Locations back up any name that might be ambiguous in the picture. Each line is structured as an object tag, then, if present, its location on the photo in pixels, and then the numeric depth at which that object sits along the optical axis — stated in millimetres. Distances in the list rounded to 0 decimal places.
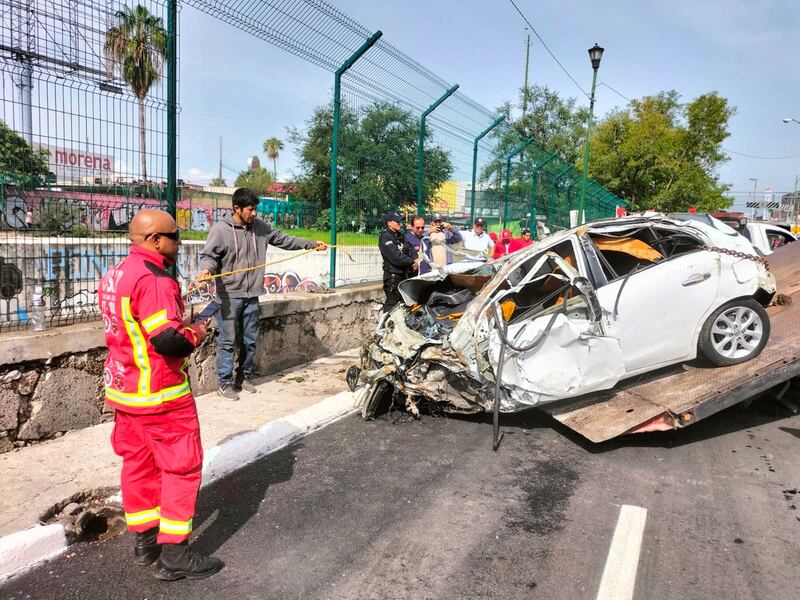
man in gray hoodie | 5531
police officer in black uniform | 7455
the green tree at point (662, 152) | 28344
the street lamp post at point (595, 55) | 15375
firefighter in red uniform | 2717
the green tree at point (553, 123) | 42031
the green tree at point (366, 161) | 8047
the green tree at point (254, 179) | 60625
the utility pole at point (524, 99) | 41584
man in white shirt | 11062
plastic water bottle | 4562
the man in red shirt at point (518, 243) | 10594
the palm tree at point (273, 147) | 89362
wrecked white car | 4621
